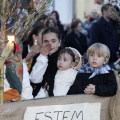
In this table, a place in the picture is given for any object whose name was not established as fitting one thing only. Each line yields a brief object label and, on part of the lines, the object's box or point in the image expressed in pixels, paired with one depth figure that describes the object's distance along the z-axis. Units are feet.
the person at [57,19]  59.80
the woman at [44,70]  30.84
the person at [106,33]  51.18
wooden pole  24.26
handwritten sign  26.75
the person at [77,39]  54.80
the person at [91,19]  79.37
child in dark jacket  27.77
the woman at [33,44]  32.76
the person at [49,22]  48.35
